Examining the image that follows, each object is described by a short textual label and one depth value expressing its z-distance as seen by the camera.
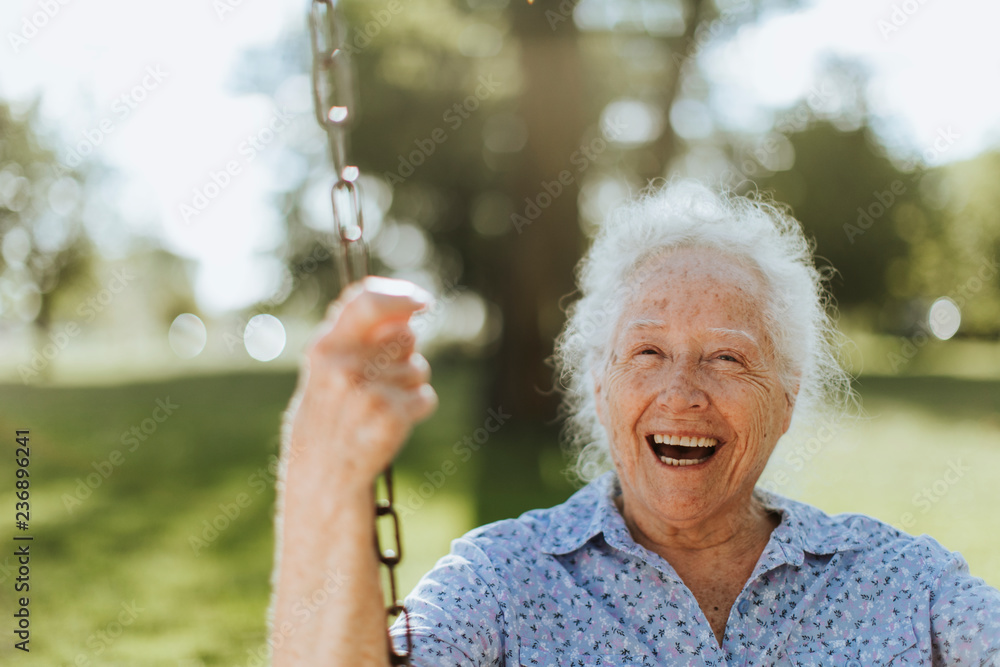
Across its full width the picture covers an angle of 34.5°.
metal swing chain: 1.03
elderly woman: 1.17
